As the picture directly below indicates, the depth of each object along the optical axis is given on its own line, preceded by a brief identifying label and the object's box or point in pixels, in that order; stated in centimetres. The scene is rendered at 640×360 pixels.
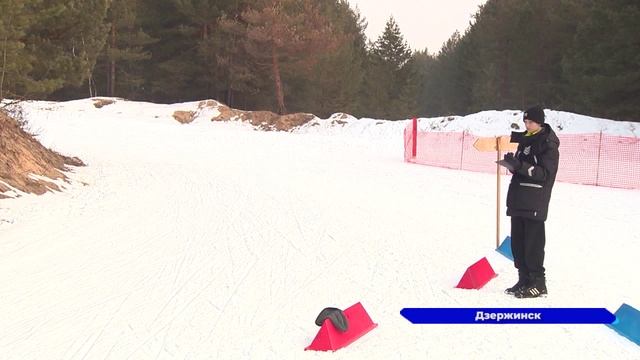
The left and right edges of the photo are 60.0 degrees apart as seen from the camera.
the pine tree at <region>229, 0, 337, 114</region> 3794
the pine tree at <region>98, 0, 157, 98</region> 3962
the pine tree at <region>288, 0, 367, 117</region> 4756
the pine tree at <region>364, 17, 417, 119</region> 5984
